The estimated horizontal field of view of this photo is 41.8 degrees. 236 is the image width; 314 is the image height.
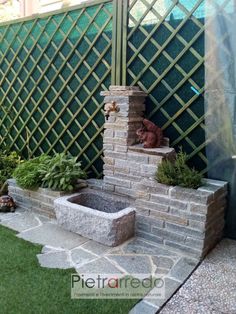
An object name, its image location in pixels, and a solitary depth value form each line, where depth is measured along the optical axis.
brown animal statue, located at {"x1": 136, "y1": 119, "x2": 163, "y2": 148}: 2.91
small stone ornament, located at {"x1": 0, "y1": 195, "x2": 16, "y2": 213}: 3.27
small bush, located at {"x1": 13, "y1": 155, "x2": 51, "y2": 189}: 3.27
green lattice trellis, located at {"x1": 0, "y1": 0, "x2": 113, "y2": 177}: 3.40
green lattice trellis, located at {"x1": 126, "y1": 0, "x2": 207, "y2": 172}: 2.77
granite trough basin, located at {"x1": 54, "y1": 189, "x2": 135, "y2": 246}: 2.56
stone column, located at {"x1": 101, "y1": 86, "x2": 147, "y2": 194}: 2.98
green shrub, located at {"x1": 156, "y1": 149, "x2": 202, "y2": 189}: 2.54
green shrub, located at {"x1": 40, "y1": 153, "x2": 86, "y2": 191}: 3.11
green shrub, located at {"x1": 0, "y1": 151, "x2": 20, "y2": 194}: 3.76
